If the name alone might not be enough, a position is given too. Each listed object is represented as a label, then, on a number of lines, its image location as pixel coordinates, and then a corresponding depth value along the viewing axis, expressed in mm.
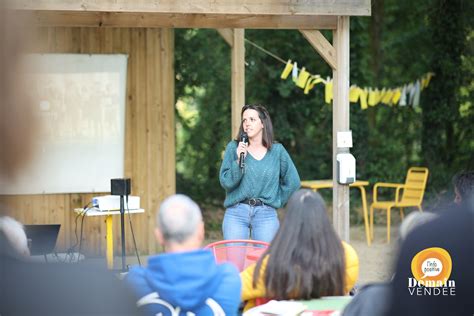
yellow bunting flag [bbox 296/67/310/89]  13168
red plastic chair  5816
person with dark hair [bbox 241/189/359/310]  4124
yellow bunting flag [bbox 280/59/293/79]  12808
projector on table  10140
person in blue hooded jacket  3542
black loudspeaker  9691
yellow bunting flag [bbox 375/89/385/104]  15387
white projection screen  12286
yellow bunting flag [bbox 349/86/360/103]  14536
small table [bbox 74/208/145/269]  10092
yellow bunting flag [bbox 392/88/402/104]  16201
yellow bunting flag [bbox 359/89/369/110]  14896
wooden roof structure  8002
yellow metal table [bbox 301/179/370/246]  13784
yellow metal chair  14006
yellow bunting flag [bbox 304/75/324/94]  13313
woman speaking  7207
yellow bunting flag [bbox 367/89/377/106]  15190
